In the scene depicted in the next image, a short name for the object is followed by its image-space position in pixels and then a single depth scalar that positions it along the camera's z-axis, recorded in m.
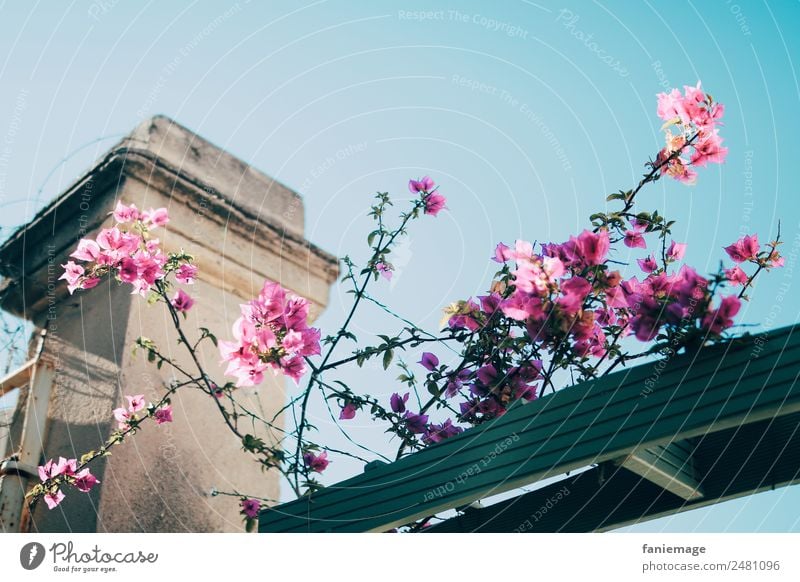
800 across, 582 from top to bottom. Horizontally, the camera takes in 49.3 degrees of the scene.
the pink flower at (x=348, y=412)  2.16
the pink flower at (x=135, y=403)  2.43
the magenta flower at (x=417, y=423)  2.08
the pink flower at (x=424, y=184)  2.33
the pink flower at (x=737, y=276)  1.82
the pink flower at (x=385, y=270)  2.31
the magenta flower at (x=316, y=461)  2.14
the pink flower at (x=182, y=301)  2.42
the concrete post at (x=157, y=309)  2.66
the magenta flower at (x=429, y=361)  2.10
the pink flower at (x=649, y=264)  2.02
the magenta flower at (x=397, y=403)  2.12
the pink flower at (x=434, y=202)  2.32
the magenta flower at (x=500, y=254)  1.84
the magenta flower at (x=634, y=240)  2.00
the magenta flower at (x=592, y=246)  1.59
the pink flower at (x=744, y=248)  1.80
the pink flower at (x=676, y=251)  1.99
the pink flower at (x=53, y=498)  2.32
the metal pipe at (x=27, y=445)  2.55
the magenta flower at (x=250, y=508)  2.38
